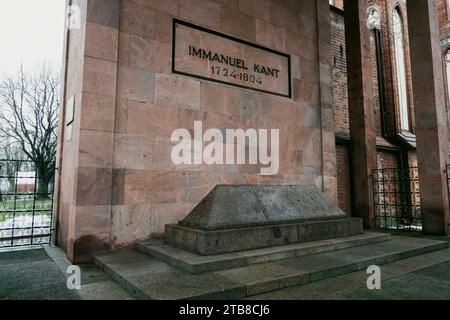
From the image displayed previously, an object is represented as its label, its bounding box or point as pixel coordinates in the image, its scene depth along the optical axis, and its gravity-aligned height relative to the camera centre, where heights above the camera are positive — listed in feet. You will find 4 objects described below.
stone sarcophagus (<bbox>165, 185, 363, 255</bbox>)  12.45 -1.44
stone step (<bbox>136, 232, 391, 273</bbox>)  10.86 -2.54
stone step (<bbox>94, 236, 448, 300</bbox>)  8.90 -2.86
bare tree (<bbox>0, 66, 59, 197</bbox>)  69.56 +18.29
